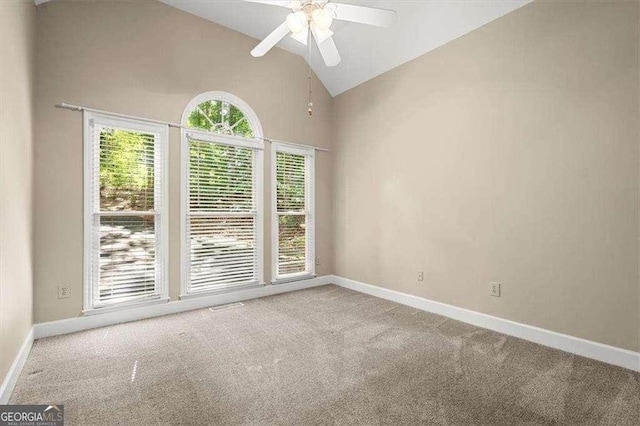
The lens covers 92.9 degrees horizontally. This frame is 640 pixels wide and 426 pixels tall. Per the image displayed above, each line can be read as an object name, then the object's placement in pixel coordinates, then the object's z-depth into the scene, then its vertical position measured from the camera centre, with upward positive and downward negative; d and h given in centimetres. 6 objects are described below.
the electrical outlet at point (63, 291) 286 -73
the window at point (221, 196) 359 +22
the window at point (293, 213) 430 +1
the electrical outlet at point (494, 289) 299 -76
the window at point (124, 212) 300 +2
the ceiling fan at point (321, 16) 211 +142
